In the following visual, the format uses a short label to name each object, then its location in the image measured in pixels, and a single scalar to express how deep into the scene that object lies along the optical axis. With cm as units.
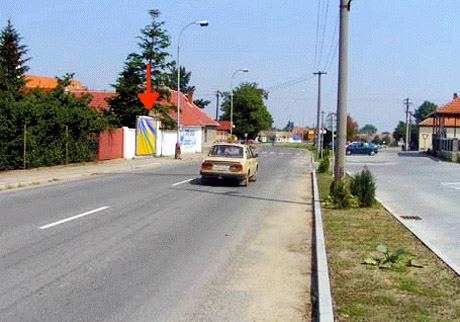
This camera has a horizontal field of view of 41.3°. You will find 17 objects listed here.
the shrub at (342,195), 1421
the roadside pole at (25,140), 2408
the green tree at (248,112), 11912
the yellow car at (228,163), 2005
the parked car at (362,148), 6744
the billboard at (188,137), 5428
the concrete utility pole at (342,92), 1554
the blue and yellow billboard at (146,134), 3894
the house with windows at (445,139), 4819
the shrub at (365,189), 1462
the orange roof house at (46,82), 7493
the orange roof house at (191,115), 6093
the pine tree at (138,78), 4356
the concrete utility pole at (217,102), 9599
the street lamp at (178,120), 4016
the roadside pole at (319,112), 5075
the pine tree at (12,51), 4122
